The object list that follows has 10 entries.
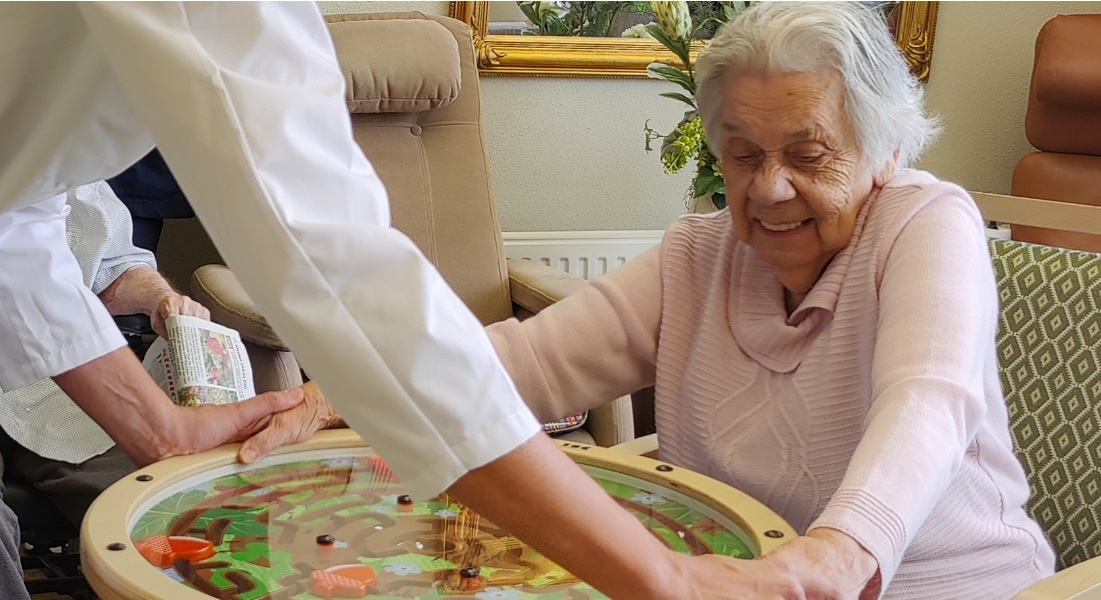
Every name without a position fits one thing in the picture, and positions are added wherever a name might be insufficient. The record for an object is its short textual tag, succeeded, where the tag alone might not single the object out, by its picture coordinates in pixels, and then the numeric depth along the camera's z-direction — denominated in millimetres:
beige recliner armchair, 2809
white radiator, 3480
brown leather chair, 3373
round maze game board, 1131
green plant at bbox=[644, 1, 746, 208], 2770
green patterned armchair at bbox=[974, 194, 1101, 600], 1643
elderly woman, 1354
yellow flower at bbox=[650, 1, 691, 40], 2748
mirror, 3309
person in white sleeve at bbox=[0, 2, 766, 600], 734
